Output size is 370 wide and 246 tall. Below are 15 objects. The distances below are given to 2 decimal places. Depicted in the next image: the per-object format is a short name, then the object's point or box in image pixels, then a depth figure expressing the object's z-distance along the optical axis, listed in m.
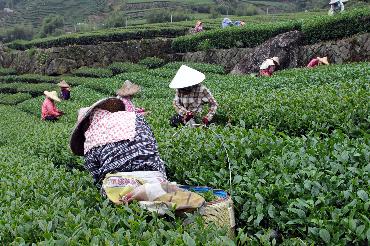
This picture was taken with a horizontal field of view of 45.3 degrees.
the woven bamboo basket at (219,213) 3.40
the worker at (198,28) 28.49
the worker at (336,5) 21.08
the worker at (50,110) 12.98
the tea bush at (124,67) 26.87
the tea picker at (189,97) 7.40
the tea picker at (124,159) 3.45
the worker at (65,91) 17.73
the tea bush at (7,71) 31.31
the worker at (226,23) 26.97
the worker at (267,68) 15.61
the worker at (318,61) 15.68
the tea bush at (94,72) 26.45
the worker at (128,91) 7.09
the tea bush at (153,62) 28.12
